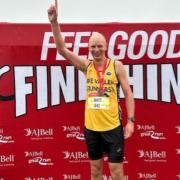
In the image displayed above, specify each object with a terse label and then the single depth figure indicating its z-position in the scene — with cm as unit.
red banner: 385
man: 337
